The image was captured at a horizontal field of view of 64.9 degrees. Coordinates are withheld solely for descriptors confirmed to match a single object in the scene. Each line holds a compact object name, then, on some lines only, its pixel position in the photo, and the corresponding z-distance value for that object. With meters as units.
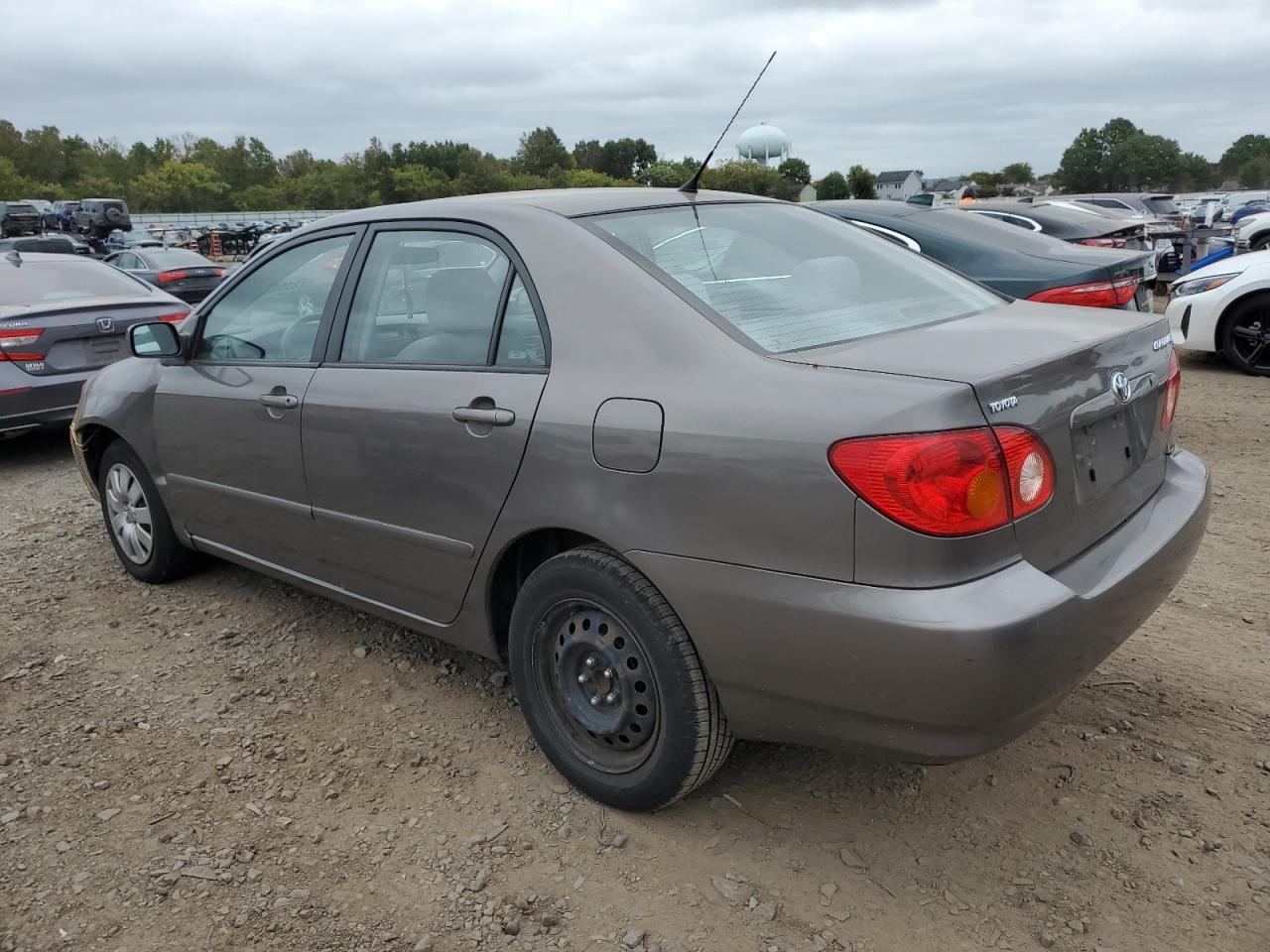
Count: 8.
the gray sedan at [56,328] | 6.62
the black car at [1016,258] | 5.87
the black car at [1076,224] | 8.79
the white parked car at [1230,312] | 8.25
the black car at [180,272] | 16.09
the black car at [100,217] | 41.38
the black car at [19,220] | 41.06
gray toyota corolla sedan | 2.09
